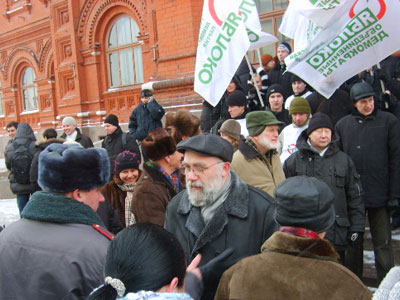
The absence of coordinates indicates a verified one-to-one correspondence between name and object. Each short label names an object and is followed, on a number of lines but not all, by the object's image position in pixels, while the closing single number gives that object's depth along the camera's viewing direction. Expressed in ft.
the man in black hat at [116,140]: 22.84
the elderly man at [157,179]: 10.05
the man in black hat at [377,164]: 13.52
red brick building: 30.99
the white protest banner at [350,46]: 14.70
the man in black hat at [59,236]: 5.92
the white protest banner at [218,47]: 17.78
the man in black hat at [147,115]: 25.46
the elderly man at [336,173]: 12.44
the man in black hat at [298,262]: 5.39
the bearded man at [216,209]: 7.64
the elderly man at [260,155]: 11.39
